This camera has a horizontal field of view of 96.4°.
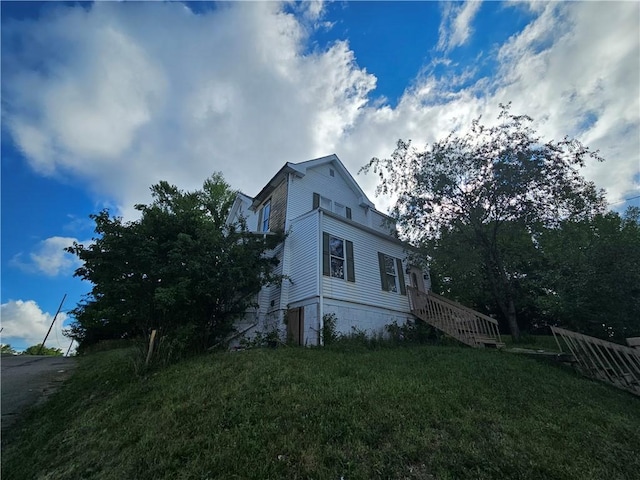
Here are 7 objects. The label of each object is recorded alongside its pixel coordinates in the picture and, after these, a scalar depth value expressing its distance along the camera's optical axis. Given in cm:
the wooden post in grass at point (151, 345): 753
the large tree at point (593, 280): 960
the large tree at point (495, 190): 1169
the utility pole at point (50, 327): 2910
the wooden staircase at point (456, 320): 1044
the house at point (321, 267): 1057
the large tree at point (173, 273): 866
